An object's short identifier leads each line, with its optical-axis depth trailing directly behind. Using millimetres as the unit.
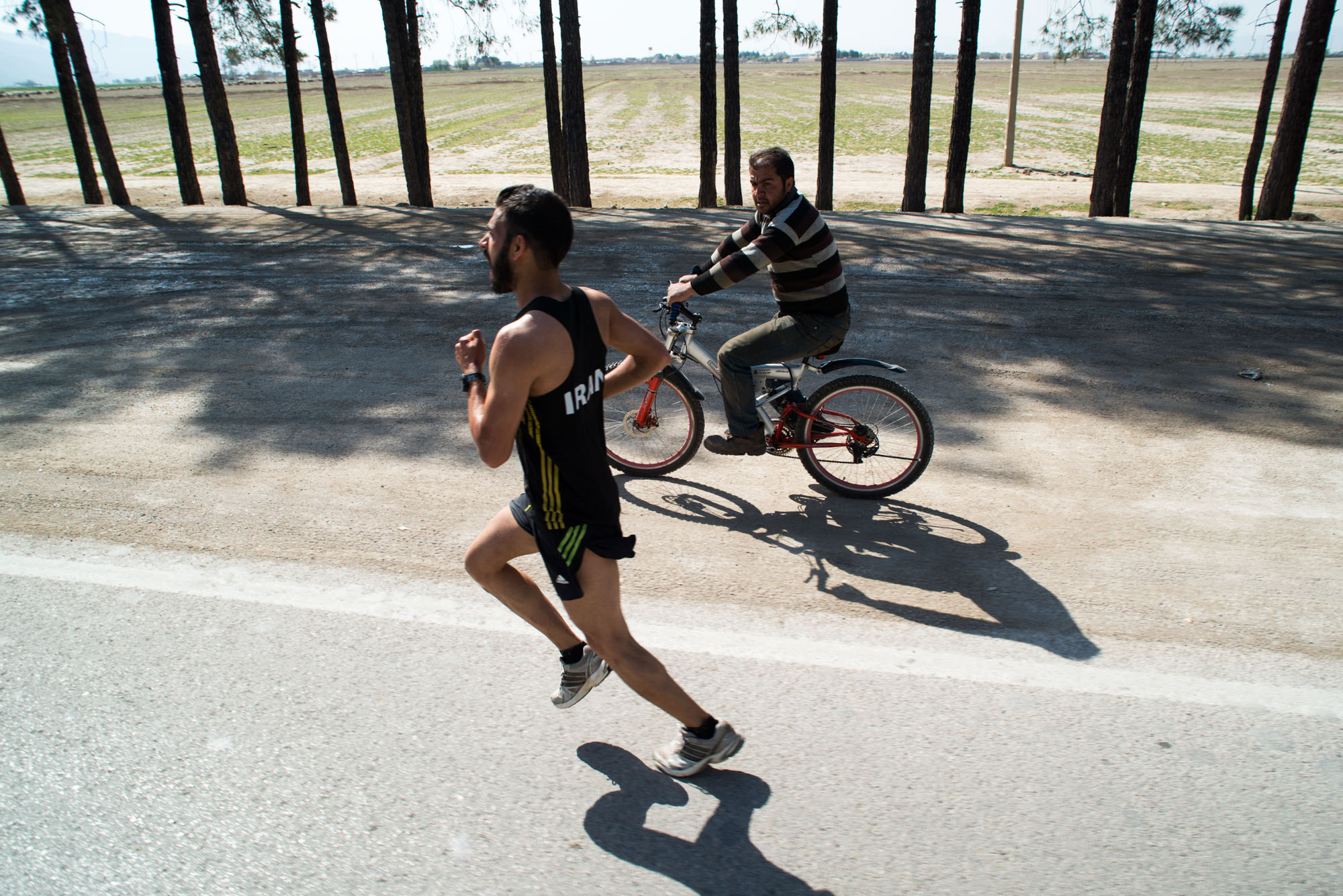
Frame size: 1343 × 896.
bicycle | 4945
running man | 2441
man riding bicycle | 4500
